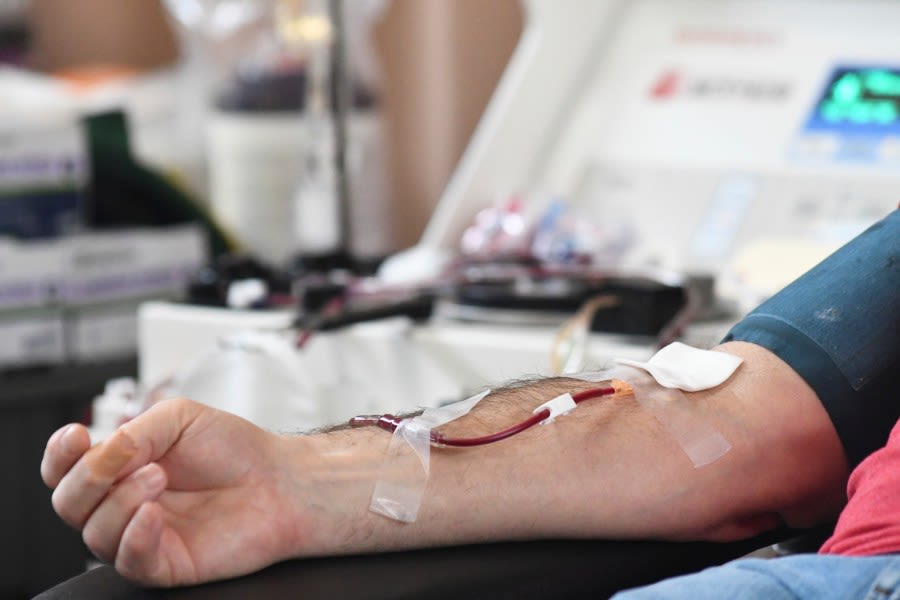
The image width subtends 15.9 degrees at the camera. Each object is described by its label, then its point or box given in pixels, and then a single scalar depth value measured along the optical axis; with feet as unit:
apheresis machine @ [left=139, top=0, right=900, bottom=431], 7.07
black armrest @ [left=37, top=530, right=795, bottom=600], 5.65
